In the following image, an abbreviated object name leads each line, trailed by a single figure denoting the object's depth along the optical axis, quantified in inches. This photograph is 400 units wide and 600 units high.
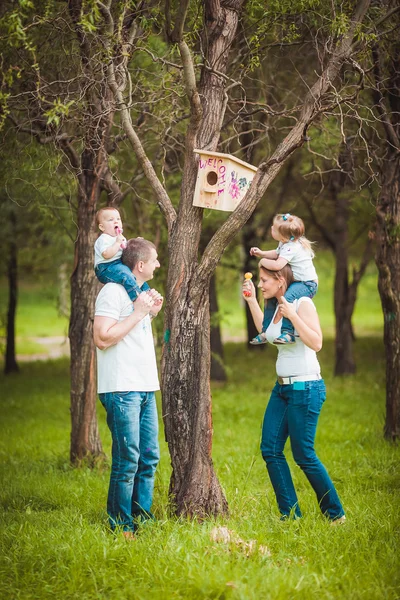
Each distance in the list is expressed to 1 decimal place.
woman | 348.8
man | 336.2
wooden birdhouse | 369.7
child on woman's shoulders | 360.5
